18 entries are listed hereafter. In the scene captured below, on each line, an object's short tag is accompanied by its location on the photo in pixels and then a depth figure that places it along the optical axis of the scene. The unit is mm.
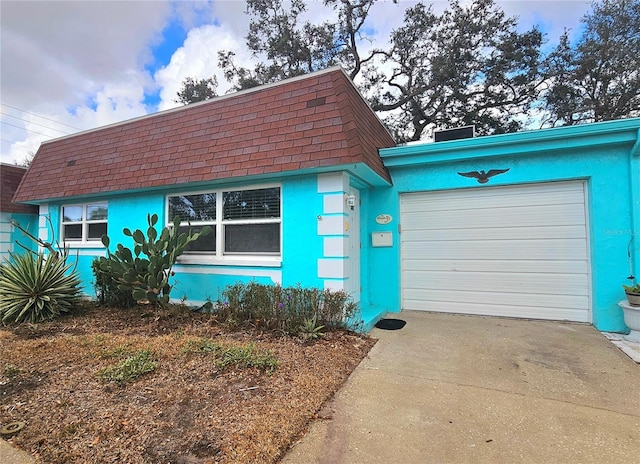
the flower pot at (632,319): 4392
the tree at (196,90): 15500
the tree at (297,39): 13531
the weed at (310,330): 4324
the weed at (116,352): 3793
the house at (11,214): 10055
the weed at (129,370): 3178
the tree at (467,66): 11961
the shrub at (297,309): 4625
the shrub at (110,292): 6430
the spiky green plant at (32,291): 5422
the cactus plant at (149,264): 5320
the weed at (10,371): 3297
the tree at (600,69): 10586
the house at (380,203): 5016
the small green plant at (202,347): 3887
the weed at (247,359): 3418
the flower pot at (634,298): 4434
